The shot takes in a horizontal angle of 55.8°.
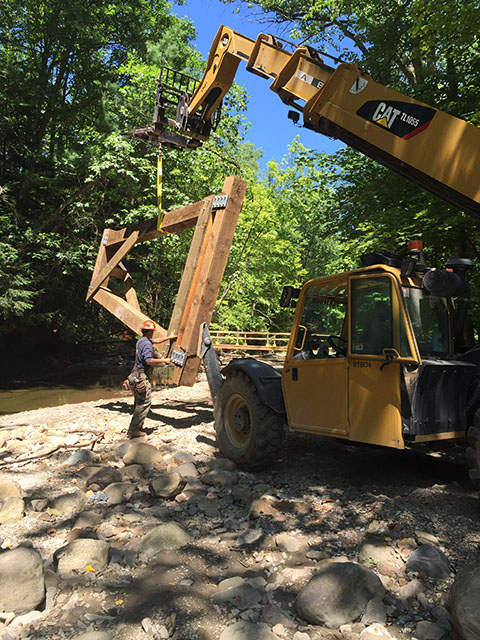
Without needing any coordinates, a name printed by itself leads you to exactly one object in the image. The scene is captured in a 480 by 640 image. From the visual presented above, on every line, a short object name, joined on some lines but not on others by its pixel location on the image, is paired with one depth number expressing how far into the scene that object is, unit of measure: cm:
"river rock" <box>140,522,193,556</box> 361
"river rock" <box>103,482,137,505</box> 461
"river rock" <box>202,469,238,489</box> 514
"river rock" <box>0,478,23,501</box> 446
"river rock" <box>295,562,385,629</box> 274
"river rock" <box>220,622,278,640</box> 252
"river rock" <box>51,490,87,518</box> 433
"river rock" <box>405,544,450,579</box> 317
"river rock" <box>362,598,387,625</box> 272
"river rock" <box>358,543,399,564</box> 343
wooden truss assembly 681
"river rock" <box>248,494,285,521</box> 431
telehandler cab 424
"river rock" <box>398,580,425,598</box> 296
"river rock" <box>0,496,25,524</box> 406
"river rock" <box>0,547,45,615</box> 279
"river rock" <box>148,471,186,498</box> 464
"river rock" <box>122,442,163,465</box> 571
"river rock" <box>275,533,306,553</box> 370
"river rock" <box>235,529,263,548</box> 378
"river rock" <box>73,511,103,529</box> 397
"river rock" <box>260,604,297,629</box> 274
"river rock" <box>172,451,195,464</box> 588
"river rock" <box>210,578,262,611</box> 292
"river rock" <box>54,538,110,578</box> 325
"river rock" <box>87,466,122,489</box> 501
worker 686
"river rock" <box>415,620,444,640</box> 256
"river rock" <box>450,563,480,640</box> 238
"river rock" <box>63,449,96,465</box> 584
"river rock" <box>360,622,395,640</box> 257
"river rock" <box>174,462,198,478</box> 540
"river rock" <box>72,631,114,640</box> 251
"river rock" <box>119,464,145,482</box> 521
